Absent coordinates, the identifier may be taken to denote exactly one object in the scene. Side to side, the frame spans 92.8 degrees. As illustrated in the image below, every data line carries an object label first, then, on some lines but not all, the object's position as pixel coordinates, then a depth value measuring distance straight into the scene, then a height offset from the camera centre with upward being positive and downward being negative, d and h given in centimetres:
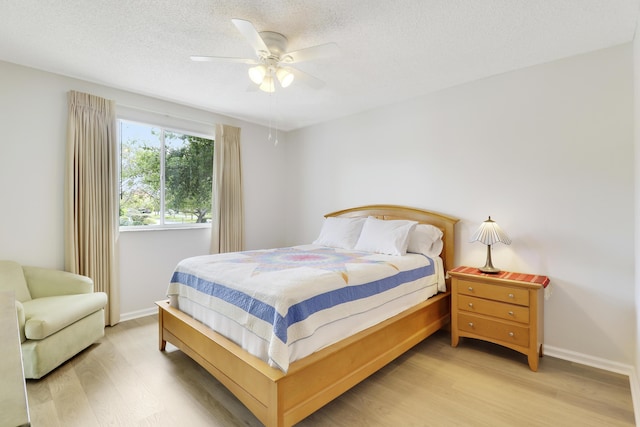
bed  162 -102
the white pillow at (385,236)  302 -33
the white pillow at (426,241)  311 -38
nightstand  238 -87
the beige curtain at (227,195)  413 +14
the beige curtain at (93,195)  301 +10
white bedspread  172 -61
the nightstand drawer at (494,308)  243 -87
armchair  217 -84
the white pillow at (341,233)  353 -33
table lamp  267 -28
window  356 +36
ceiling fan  205 +107
